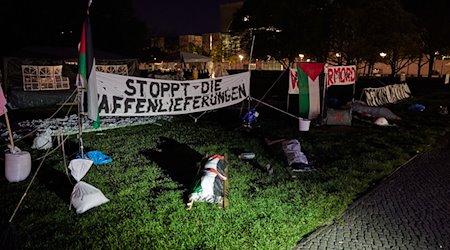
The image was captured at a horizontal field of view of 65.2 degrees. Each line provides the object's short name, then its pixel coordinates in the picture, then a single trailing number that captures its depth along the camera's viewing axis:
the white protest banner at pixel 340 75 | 12.48
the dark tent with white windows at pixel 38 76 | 16.12
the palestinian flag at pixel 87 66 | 5.83
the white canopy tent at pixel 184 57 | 23.19
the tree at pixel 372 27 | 24.69
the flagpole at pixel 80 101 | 6.03
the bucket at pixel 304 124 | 10.88
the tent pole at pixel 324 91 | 11.94
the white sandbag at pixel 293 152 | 7.36
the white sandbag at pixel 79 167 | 5.84
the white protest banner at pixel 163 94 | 6.85
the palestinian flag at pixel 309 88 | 11.49
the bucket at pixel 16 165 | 6.31
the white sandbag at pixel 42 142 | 8.56
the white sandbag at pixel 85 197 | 5.29
